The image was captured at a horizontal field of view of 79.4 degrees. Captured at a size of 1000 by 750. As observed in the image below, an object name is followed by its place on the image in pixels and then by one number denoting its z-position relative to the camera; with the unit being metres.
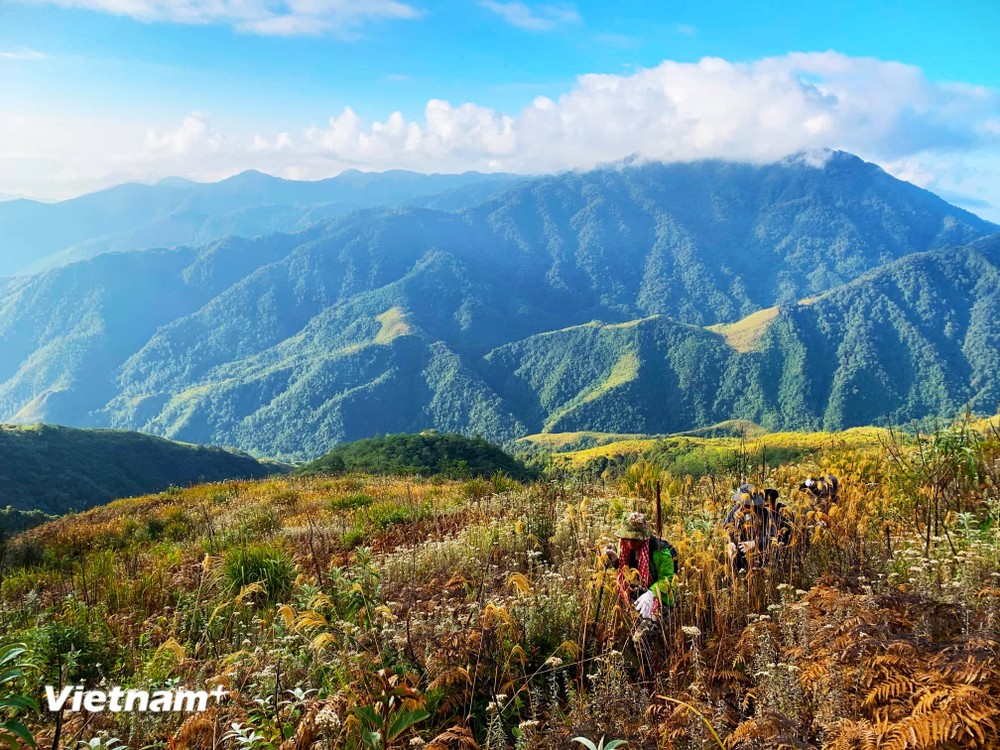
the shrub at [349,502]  13.00
